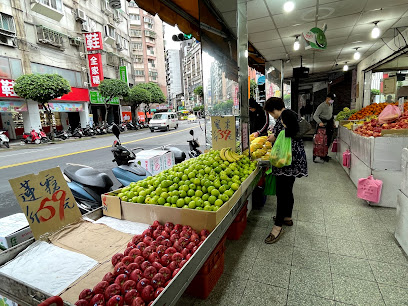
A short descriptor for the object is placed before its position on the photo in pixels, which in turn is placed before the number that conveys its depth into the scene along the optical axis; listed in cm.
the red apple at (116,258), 161
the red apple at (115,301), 123
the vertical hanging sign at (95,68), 2120
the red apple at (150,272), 145
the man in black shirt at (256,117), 580
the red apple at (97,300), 124
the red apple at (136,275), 143
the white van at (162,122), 2075
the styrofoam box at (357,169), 399
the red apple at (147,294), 132
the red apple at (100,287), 132
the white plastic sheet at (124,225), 204
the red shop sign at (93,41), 2100
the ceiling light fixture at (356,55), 872
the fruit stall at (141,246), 133
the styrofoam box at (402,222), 254
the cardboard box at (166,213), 191
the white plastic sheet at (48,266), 142
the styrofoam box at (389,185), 359
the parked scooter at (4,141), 1301
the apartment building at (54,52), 1564
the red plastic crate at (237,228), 298
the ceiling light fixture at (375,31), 591
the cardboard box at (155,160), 390
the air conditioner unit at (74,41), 2078
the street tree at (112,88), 2102
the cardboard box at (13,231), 184
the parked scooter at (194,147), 558
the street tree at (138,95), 2633
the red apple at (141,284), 136
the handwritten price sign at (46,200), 170
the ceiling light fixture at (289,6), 446
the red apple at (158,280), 140
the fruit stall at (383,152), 358
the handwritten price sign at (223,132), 326
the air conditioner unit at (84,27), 2198
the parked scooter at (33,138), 1469
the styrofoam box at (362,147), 381
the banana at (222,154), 306
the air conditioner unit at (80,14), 2131
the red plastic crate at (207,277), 201
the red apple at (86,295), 126
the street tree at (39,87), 1405
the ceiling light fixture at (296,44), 689
